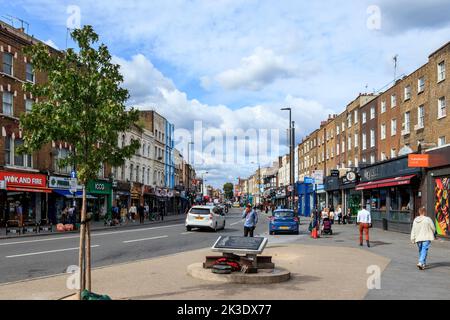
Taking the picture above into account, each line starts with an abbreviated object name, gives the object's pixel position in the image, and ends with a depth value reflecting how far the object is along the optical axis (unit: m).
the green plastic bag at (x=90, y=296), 7.43
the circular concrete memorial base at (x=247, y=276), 10.41
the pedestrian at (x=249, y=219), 19.11
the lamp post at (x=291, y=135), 43.58
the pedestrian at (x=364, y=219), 20.41
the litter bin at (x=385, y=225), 33.81
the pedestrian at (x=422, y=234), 13.67
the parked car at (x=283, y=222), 28.87
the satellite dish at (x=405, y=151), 32.64
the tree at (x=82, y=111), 8.05
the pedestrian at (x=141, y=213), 44.17
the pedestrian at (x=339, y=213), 43.41
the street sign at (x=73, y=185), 29.82
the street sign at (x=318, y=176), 27.72
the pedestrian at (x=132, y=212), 45.16
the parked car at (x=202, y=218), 30.45
